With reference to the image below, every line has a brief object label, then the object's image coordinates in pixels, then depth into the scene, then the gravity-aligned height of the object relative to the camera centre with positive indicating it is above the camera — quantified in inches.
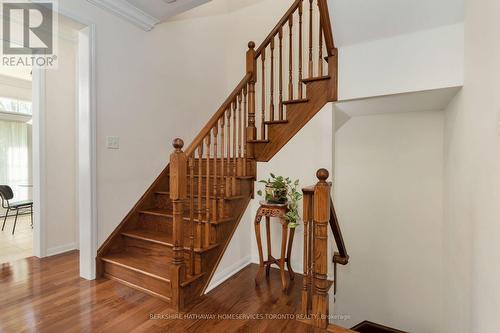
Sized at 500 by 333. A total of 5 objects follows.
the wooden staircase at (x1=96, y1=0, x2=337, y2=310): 76.5 -12.3
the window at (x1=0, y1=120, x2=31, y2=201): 202.1 +4.2
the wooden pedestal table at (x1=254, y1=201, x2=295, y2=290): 86.1 -25.3
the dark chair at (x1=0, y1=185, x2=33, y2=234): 152.1 -21.9
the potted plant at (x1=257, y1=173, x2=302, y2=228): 89.8 -11.3
